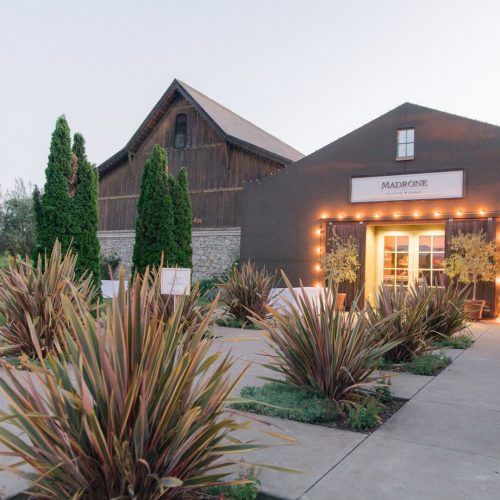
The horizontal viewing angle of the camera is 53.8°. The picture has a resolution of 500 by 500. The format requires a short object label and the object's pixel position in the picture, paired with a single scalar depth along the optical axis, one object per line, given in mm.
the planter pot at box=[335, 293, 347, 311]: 11062
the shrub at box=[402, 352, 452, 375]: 5031
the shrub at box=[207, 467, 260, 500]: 2213
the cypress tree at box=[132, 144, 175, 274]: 11445
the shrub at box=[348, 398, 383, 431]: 3307
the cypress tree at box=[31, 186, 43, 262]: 8719
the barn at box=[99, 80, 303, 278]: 18141
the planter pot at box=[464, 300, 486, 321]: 10617
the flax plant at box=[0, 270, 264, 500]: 1837
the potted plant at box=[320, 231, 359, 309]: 12977
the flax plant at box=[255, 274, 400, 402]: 3656
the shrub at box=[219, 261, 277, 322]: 8781
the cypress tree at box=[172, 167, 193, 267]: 12516
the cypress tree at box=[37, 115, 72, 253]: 8680
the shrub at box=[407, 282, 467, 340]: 6688
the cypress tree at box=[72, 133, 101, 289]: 8906
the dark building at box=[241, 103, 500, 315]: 12086
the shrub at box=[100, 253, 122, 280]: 19516
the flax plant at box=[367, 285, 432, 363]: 5301
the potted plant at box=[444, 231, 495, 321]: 11055
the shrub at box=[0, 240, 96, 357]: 5070
